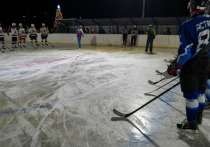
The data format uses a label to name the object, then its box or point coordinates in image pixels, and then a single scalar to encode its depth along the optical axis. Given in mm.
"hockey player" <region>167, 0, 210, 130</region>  1875
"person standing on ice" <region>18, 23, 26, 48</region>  13767
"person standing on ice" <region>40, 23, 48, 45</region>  14148
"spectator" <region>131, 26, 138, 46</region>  14726
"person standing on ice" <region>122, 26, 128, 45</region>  15051
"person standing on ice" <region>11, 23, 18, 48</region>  13304
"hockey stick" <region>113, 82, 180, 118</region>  2578
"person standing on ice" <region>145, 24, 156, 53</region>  9930
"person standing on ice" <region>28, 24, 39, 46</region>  14078
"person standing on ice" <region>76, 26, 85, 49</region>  12853
